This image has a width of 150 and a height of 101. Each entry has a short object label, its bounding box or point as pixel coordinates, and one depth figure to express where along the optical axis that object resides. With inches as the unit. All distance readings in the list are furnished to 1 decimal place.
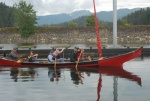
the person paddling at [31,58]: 1131.3
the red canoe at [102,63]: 1047.0
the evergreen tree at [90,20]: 3408.0
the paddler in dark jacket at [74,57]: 1086.4
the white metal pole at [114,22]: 1432.1
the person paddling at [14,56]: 1199.4
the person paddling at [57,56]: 1119.6
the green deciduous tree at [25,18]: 2819.9
